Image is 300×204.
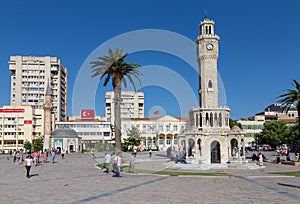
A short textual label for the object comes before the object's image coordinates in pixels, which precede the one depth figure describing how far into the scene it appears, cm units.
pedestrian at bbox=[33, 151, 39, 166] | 3711
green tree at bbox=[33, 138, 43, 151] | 8838
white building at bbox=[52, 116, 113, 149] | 10900
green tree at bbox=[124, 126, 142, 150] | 8369
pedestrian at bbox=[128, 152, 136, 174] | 2656
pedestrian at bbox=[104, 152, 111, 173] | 2723
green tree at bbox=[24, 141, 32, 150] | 9318
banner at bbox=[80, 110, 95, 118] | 11888
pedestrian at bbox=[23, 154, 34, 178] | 2408
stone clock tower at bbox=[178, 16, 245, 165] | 4109
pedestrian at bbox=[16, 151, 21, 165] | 4259
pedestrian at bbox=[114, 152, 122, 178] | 2262
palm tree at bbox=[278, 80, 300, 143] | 3866
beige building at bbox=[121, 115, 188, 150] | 10781
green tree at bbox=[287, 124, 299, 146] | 7712
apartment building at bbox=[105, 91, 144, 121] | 16554
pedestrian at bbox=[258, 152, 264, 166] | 3550
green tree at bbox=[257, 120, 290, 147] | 8219
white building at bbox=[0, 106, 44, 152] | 10156
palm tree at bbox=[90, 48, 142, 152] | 3812
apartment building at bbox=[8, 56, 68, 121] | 12938
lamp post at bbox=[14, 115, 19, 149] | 10169
